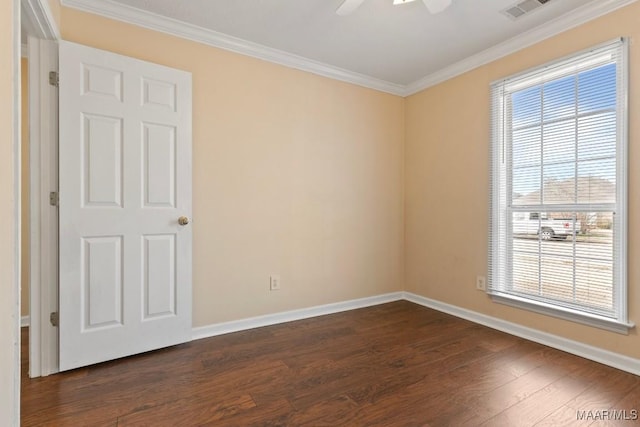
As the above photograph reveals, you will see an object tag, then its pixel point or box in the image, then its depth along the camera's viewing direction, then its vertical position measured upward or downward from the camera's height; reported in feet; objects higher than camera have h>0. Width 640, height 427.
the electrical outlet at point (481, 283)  9.60 -2.17
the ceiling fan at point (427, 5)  6.14 +4.12
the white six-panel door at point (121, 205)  6.63 +0.10
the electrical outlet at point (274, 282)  9.64 -2.20
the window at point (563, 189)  7.07 +0.61
